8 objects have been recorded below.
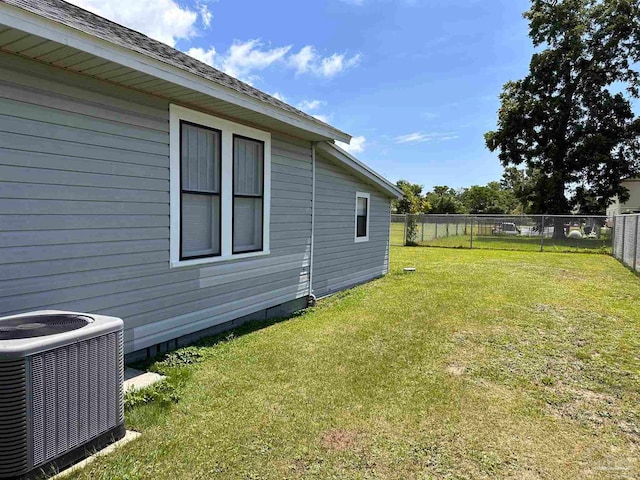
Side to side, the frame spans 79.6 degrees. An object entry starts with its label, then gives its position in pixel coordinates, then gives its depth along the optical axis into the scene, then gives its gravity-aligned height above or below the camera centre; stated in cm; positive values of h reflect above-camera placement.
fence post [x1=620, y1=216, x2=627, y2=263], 1215 -8
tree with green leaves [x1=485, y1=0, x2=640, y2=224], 2158 +694
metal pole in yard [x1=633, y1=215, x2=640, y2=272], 992 -56
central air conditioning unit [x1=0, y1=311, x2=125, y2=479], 187 -92
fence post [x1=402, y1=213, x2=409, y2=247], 1925 -24
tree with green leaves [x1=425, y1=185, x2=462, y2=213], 5244 +259
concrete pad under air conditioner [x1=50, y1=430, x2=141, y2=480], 205 -139
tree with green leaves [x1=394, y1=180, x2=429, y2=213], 3494 +186
